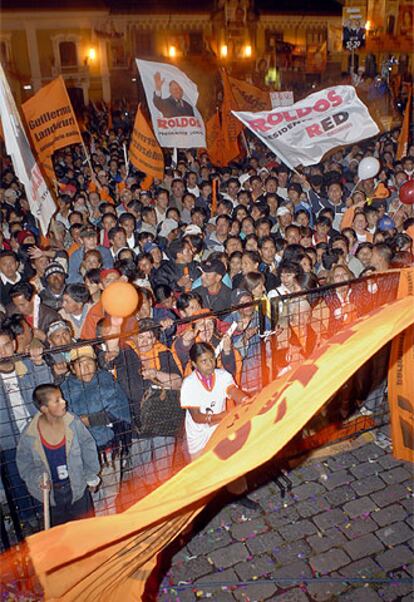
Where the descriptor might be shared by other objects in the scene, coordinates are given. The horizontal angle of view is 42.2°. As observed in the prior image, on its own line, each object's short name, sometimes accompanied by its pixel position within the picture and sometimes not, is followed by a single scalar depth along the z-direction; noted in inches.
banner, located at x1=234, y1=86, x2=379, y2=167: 356.8
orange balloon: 201.8
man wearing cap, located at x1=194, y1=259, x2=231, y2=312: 264.5
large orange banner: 108.8
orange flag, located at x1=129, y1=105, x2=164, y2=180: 430.6
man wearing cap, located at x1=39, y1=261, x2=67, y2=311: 277.3
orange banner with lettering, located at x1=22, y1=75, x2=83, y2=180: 383.2
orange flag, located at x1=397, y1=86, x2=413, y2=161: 494.3
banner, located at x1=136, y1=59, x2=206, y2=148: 439.2
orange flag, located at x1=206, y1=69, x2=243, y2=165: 525.3
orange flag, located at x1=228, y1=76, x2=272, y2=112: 540.4
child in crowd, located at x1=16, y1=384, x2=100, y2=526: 176.9
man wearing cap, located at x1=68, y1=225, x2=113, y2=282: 326.3
